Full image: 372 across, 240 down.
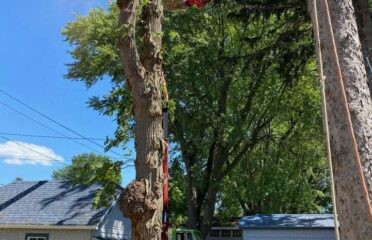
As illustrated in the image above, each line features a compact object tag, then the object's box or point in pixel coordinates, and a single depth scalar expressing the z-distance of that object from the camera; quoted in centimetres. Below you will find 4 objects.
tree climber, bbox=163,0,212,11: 748
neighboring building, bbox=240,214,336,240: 1630
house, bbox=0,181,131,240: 1817
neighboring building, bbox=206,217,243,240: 3109
